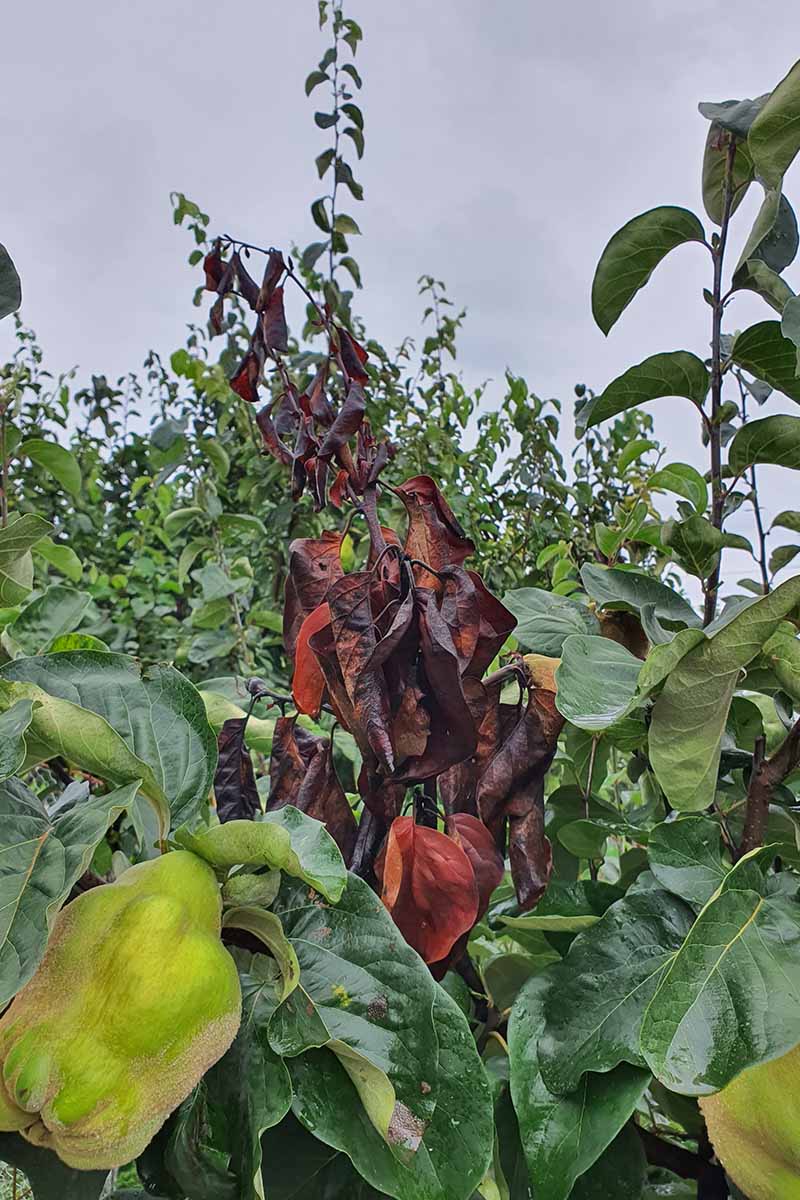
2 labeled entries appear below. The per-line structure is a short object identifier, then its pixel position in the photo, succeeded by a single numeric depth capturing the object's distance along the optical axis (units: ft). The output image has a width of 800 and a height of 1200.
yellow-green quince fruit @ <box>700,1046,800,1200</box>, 1.06
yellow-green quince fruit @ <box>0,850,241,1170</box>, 0.91
